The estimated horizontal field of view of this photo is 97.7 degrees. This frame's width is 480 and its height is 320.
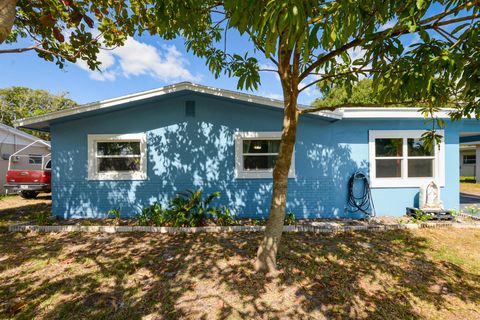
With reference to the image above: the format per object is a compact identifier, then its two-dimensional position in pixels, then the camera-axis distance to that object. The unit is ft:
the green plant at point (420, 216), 18.70
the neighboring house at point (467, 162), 63.36
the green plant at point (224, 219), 18.47
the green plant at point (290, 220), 18.61
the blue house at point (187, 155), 20.31
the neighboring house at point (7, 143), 36.63
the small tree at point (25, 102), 78.12
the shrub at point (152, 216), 18.01
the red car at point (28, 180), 29.07
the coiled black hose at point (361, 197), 21.03
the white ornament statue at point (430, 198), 19.53
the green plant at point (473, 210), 20.48
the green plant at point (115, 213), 18.95
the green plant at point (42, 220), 18.31
